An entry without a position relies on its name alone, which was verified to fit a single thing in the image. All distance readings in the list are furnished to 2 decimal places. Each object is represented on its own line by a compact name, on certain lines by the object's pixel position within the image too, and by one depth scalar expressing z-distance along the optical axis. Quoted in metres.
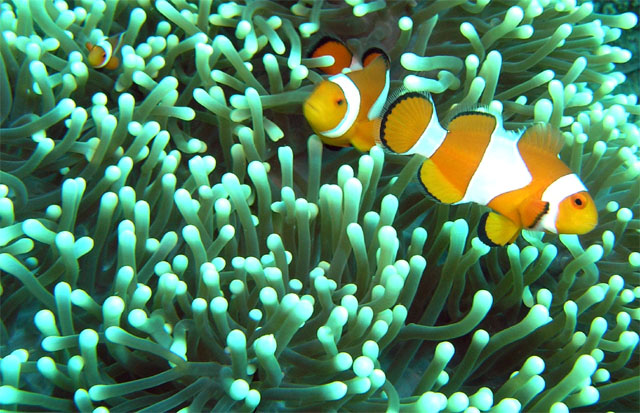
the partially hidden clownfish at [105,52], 0.55
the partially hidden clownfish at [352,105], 0.52
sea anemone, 0.47
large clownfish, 0.49
